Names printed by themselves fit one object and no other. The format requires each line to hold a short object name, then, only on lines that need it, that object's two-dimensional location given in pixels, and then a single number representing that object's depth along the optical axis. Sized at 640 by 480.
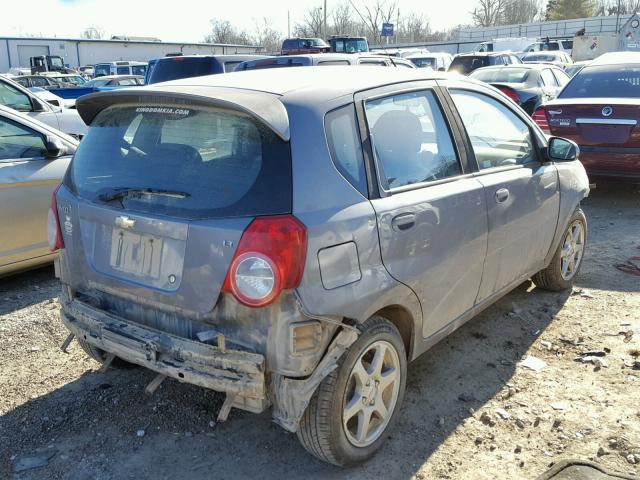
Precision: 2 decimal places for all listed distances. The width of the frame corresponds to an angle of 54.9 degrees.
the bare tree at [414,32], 93.12
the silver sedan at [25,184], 5.06
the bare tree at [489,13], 90.44
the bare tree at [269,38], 87.94
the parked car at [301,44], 22.05
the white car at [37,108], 9.03
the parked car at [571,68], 20.73
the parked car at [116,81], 20.75
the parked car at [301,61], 10.23
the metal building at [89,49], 54.66
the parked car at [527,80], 13.15
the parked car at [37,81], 22.81
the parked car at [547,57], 26.41
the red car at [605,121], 7.42
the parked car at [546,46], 40.59
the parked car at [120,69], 34.09
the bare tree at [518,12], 92.12
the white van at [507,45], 42.49
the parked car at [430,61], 23.56
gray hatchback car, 2.57
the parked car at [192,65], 10.95
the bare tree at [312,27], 74.38
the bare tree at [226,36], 90.64
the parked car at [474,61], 20.07
